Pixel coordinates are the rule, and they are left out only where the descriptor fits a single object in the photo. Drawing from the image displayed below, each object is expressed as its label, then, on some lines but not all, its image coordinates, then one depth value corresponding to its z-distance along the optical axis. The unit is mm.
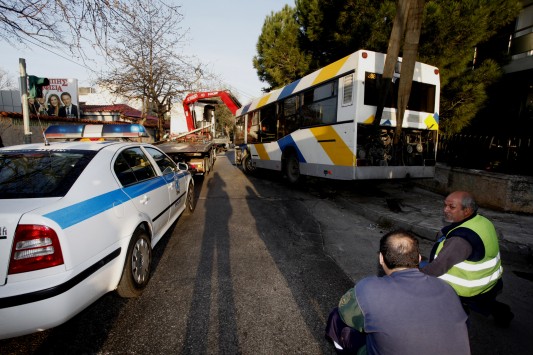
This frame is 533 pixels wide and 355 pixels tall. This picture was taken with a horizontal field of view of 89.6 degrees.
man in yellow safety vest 2027
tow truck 9124
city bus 6109
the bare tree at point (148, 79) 16125
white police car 1779
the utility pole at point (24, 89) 6066
